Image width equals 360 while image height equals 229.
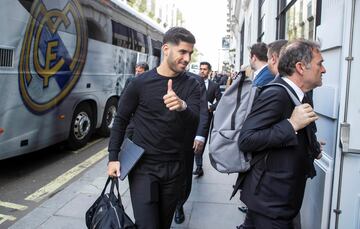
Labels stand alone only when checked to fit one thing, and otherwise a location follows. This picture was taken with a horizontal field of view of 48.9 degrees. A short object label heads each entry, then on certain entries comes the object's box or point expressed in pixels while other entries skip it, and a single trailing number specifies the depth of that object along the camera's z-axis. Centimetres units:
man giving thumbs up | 265
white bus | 539
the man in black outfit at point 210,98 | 592
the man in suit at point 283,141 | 210
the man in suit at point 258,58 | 378
